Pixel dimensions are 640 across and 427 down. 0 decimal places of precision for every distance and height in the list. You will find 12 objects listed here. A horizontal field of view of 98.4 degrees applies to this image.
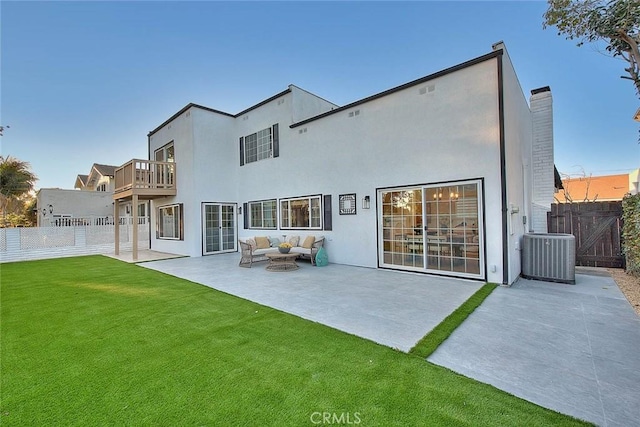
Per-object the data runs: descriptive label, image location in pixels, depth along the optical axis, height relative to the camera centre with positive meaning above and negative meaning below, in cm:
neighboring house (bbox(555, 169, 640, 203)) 2525 +220
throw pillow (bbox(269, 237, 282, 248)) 1031 -92
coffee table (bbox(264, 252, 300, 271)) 815 -137
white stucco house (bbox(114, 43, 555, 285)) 628 +137
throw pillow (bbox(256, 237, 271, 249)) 986 -90
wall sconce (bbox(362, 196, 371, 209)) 826 +40
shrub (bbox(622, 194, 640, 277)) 587 -50
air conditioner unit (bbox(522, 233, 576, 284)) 610 -106
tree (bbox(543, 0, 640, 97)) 468 +342
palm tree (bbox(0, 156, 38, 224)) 1961 +321
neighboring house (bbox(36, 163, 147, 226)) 1789 +104
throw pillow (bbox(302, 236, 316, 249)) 930 -86
